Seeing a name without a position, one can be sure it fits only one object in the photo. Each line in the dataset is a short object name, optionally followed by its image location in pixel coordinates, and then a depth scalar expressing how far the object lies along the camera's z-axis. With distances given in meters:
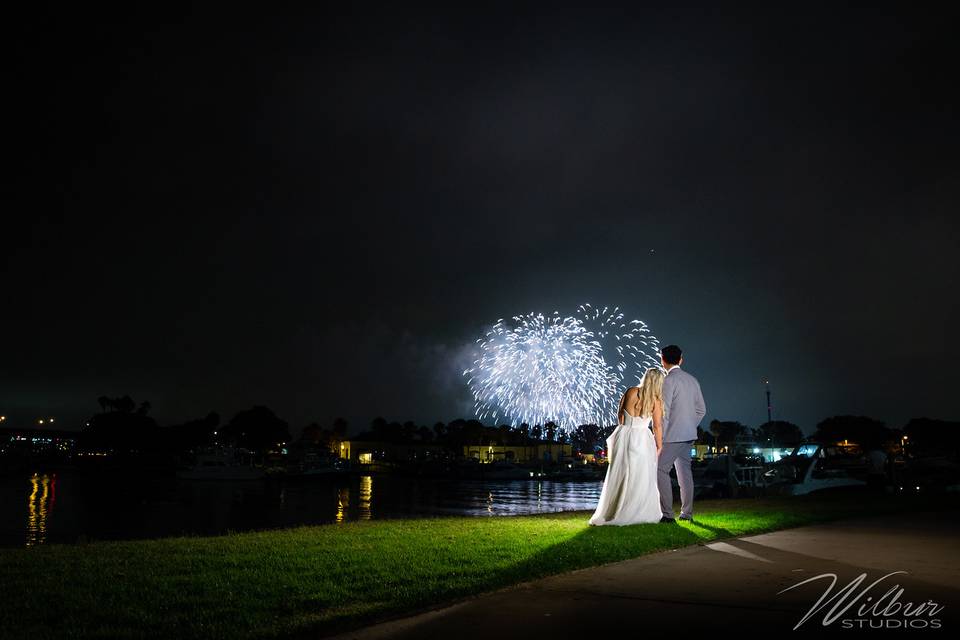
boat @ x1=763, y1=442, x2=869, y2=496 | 27.05
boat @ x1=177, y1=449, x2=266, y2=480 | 105.50
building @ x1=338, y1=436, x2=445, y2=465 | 190.50
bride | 11.25
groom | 11.61
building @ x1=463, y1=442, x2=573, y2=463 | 184.25
